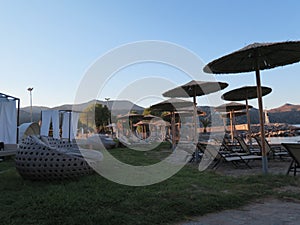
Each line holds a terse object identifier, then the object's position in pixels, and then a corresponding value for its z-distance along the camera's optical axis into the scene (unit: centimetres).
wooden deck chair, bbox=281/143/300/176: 466
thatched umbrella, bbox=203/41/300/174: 470
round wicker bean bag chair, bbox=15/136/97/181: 438
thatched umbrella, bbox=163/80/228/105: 804
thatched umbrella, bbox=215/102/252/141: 1204
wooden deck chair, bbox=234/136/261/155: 753
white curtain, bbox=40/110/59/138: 1756
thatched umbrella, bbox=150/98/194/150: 1145
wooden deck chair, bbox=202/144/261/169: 627
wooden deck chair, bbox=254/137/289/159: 738
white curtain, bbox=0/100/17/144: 1053
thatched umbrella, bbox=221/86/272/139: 891
